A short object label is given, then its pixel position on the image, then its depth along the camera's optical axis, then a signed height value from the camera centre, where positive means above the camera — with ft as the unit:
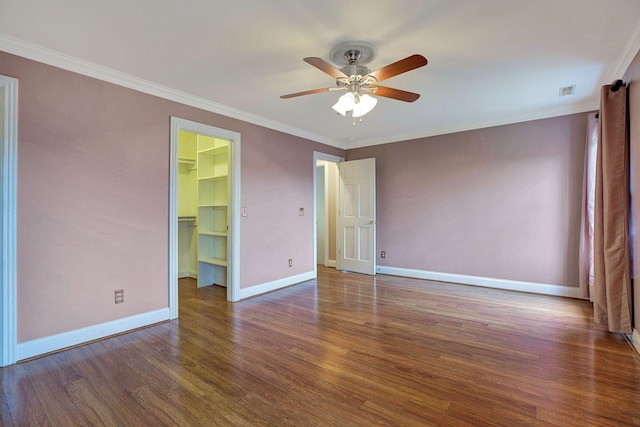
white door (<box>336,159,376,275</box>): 17.80 +0.06
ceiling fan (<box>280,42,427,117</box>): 7.81 +3.64
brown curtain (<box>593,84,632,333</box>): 8.70 +0.23
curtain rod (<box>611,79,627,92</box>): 8.90 +3.84
